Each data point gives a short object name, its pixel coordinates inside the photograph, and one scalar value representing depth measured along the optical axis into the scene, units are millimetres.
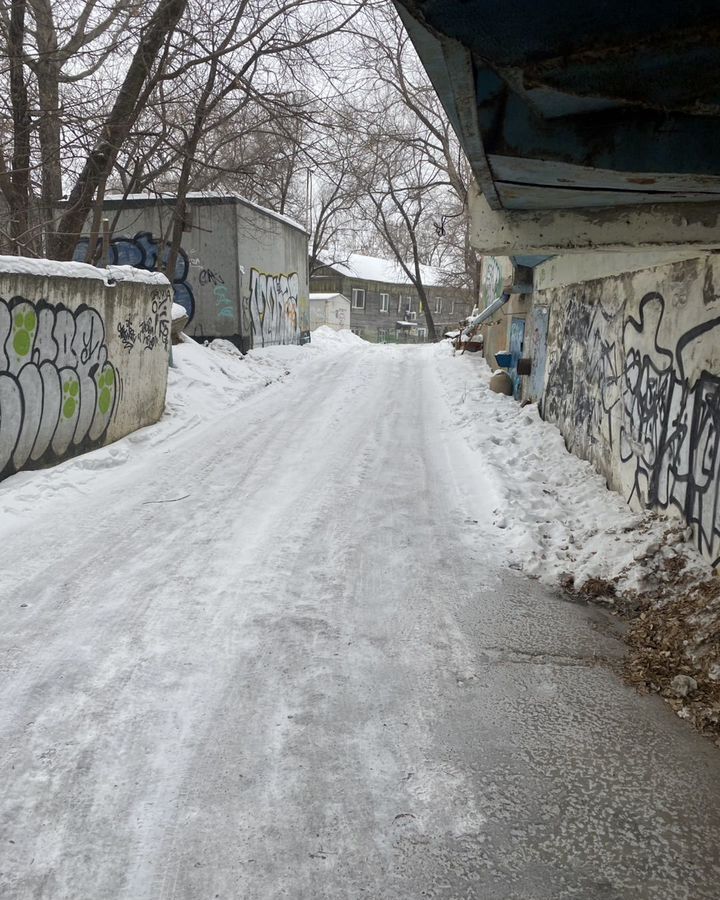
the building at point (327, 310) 43969
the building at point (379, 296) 50375
